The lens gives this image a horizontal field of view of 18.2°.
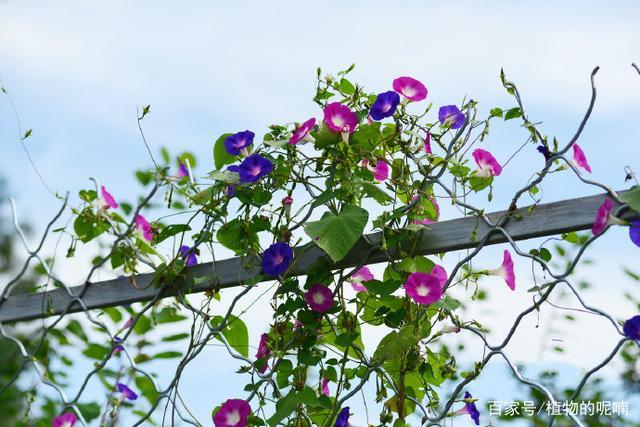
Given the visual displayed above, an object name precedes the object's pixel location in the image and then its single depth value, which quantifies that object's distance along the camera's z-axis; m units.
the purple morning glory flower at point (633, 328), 2.89
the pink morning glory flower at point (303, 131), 3.19
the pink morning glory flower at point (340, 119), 3.19
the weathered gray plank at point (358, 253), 3.00
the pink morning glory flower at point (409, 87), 3.18
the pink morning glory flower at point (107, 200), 3.60
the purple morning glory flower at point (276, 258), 3.21
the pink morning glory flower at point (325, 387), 3.22
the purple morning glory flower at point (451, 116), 3.15
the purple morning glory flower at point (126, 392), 3.72
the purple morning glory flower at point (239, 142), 3.29
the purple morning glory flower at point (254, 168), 3.22
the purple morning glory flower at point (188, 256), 3.42
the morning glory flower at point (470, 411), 3.09
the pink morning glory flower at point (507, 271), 3.08
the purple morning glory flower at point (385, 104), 3.15
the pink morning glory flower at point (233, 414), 3.23
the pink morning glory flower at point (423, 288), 3.06
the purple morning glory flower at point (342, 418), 3.14
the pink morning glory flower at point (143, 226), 3.58
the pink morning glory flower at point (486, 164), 3.12
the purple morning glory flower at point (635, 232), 2.89
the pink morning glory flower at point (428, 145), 3.17
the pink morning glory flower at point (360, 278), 3.22
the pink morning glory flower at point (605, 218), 2.91
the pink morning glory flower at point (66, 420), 3.65
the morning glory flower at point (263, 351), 3.23
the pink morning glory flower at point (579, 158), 2.99
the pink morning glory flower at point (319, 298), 3.17
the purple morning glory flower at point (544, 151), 3.02
